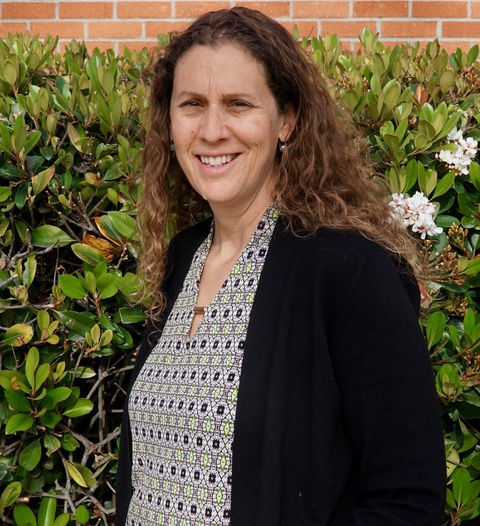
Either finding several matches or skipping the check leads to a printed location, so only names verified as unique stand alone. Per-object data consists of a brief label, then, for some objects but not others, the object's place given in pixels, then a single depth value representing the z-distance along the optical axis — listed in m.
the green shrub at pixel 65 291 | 2.62
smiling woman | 1.79
